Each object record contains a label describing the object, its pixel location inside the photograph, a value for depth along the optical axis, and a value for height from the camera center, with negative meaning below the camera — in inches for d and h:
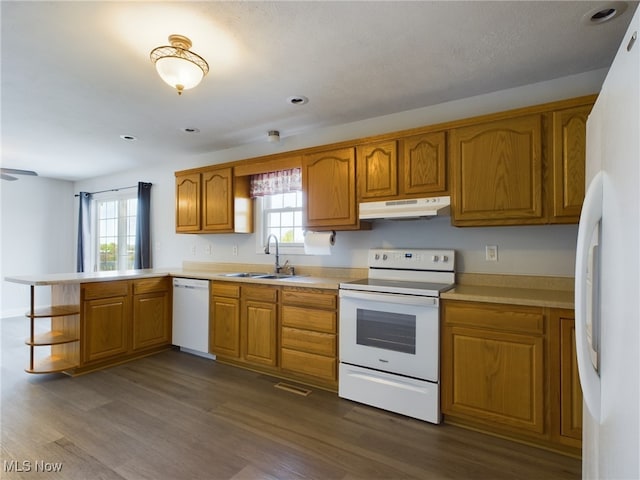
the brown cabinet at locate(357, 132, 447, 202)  97.3 +22.4
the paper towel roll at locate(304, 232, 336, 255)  122.5 -0.9
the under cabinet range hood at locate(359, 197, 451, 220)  94.3 +9.4
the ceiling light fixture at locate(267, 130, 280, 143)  135.7 +43.3
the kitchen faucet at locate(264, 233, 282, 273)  139.3 -5.3
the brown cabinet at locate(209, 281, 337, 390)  106.3 -32.1
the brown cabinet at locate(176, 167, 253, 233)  144.2 +17.2
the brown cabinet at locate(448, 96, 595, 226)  79.8 +19.1
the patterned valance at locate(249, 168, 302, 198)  133.5 +24.4
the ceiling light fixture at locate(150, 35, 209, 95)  72.4 +39.5
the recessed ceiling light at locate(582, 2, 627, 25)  63.9 +45.7
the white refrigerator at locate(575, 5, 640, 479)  27.7 -4.1
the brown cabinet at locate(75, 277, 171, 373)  121.8 -32.3
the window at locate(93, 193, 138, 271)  212.1 +5.6
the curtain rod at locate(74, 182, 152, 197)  192.4 +33.4
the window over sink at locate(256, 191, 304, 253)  141.9 +8.9
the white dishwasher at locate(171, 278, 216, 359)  135.7 -32.2
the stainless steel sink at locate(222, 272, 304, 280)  131.6 -14.9
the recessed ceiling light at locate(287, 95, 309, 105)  105.2 +45.7
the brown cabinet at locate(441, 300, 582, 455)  73.2 -31.9
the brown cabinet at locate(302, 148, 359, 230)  112.3 +17.7
